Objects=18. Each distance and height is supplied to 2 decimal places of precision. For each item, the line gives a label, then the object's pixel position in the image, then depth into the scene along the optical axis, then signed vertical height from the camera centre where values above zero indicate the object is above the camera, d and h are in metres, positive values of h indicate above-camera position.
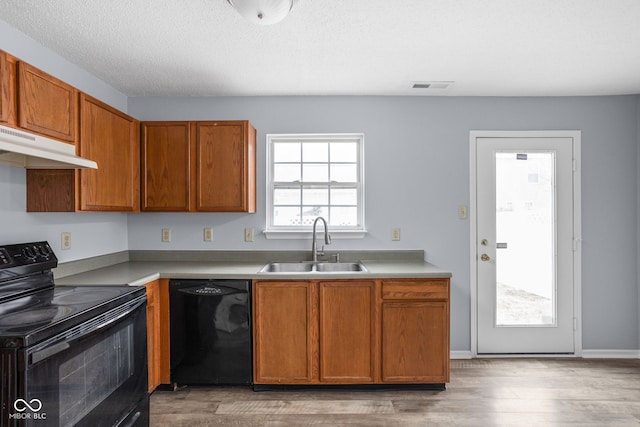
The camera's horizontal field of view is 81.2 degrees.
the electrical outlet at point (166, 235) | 3.20 -0.18
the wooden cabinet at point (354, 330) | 2.55 -0.80
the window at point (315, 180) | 3.26 +0.29
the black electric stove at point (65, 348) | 1.25 -0.53
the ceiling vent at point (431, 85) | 2.91 +1.02
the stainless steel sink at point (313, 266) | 3.06 -0.44
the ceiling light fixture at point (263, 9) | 1.72 +0.97
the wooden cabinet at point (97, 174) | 2.20 +0.25
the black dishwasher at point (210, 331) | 2.56 -0.81
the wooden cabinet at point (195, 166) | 2.87 +0.37
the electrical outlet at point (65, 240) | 2.48 -0.18
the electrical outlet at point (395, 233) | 3.22 -0.17
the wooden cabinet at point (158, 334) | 2.47 -0.81
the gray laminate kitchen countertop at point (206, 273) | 2.35 -0.41
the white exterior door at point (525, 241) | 3.20 -0.24
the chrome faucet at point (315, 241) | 3.00 -0.22
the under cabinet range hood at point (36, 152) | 1.54 +0.29
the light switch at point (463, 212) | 3.22 +0.01
